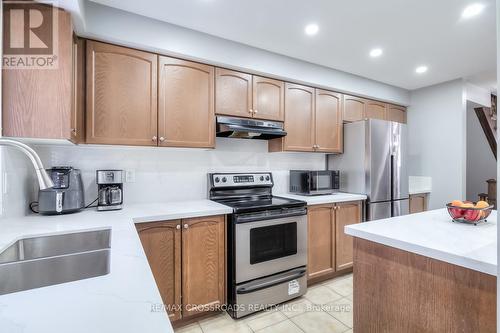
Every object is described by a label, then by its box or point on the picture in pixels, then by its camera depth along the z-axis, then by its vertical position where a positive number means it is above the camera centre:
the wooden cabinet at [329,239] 2.54 -0.77
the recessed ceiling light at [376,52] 2.52 +1.18
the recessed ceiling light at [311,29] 2.08 +1.18
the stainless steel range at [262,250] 2.01 -0.72
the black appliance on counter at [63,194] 1.68 -0.19
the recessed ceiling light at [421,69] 2.93 +1.17
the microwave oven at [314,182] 2.82 -0.18
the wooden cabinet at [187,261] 1.80 -0.72
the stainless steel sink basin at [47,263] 0.95 -0.41
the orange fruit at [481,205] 1.37 -0.21
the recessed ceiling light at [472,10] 1.82 +1.18
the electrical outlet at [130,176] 2.19 -0.09
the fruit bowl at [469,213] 1.35 -0.26
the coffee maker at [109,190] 1.88 -0.18
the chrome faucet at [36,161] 0.79 +0.02
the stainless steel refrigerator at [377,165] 2.88 +0.02
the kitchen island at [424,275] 0.95 -0.48
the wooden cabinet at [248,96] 2.35 +0.71
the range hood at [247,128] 2.28 +0.36
